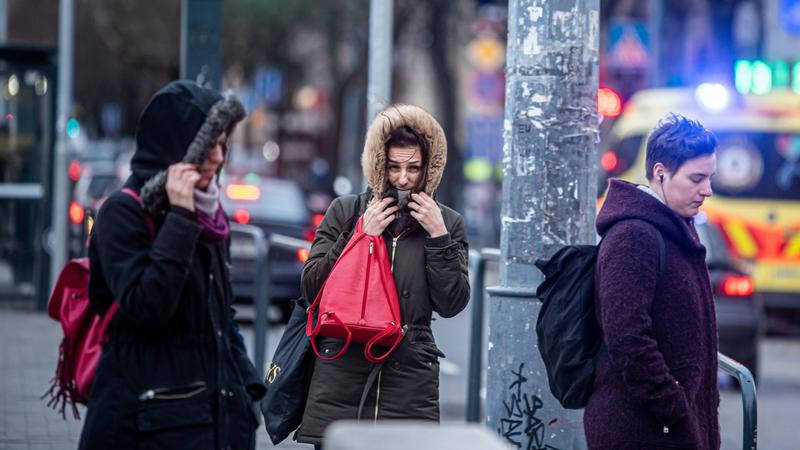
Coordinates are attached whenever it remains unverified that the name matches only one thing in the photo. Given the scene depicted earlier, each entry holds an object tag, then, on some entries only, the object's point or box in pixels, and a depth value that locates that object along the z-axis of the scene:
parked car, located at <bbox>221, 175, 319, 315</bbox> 26.42
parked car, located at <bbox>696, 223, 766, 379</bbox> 25.27
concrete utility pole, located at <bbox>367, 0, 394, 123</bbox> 18.22
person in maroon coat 8.87
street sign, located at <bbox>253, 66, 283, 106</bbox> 87.00
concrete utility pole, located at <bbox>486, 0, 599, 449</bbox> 11.34
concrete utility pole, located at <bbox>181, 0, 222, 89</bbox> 17.78
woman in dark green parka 10.14
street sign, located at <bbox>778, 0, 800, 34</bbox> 41.97
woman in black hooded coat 8.55
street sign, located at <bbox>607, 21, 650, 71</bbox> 57.37
